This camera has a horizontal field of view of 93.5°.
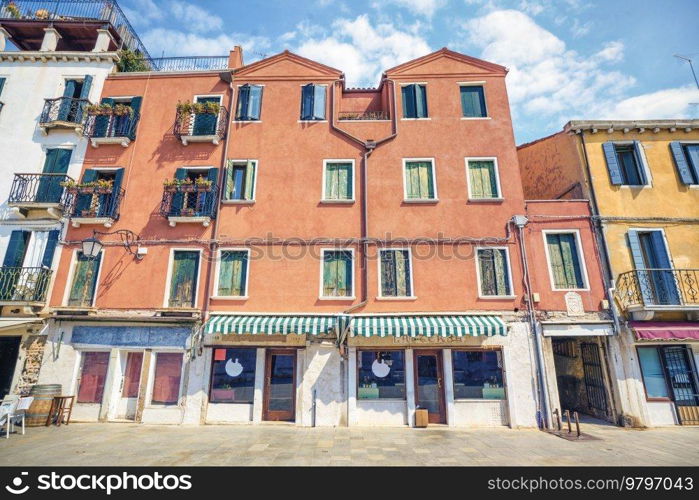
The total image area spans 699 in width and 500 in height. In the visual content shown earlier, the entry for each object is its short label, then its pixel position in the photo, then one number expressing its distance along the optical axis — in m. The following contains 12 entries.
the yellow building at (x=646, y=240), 12.02
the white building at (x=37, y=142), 12.97
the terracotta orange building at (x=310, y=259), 12.30
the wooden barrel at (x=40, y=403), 11.46
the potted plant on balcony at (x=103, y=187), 14.00
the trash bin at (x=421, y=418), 11.70
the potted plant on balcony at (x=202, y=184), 13.95
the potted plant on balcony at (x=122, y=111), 15.16
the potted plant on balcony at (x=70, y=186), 13.94
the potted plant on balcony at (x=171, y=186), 13.94
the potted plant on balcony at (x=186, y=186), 13.99
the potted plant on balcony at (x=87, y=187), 14.00
